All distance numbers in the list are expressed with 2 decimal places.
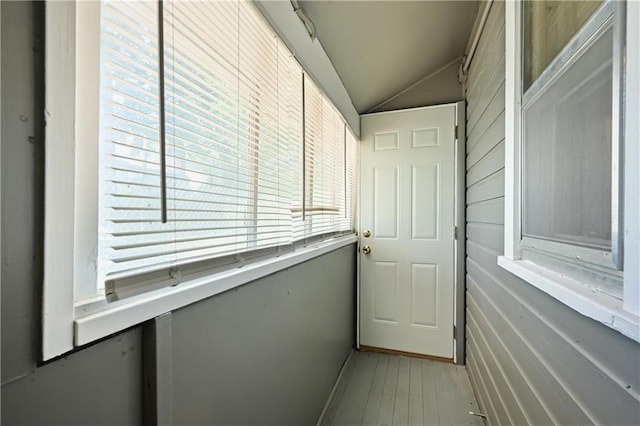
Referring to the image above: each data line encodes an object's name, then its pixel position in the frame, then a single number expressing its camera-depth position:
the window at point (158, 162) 0.45
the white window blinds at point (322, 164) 1.56
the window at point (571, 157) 0.59
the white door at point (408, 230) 2.40
